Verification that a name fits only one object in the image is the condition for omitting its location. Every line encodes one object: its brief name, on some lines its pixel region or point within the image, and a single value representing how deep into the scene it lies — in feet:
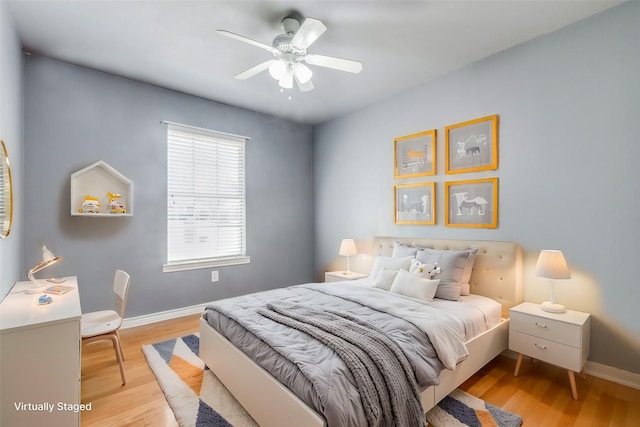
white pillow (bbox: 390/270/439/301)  8.37
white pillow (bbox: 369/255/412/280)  9.64
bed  5.08
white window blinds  12.03
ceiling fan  7.07
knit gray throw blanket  4.73
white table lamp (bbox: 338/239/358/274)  13.08
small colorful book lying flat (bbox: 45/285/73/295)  6.89
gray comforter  4.54
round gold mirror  6.47
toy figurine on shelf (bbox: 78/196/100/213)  9.82
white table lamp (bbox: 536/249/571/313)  7.26
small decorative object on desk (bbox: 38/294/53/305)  6.05
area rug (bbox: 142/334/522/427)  5.97
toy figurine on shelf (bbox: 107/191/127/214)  10.32
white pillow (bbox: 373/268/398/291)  9.36
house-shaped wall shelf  9.87
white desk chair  7.01
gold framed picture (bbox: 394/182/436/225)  11.01
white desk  4.80
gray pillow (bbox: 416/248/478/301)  8.58
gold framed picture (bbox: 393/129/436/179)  11.02
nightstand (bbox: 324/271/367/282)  12.71
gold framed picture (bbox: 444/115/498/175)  9.39
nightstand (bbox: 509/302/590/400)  6.80
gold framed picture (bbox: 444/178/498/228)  9.39
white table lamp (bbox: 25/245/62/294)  7.02
